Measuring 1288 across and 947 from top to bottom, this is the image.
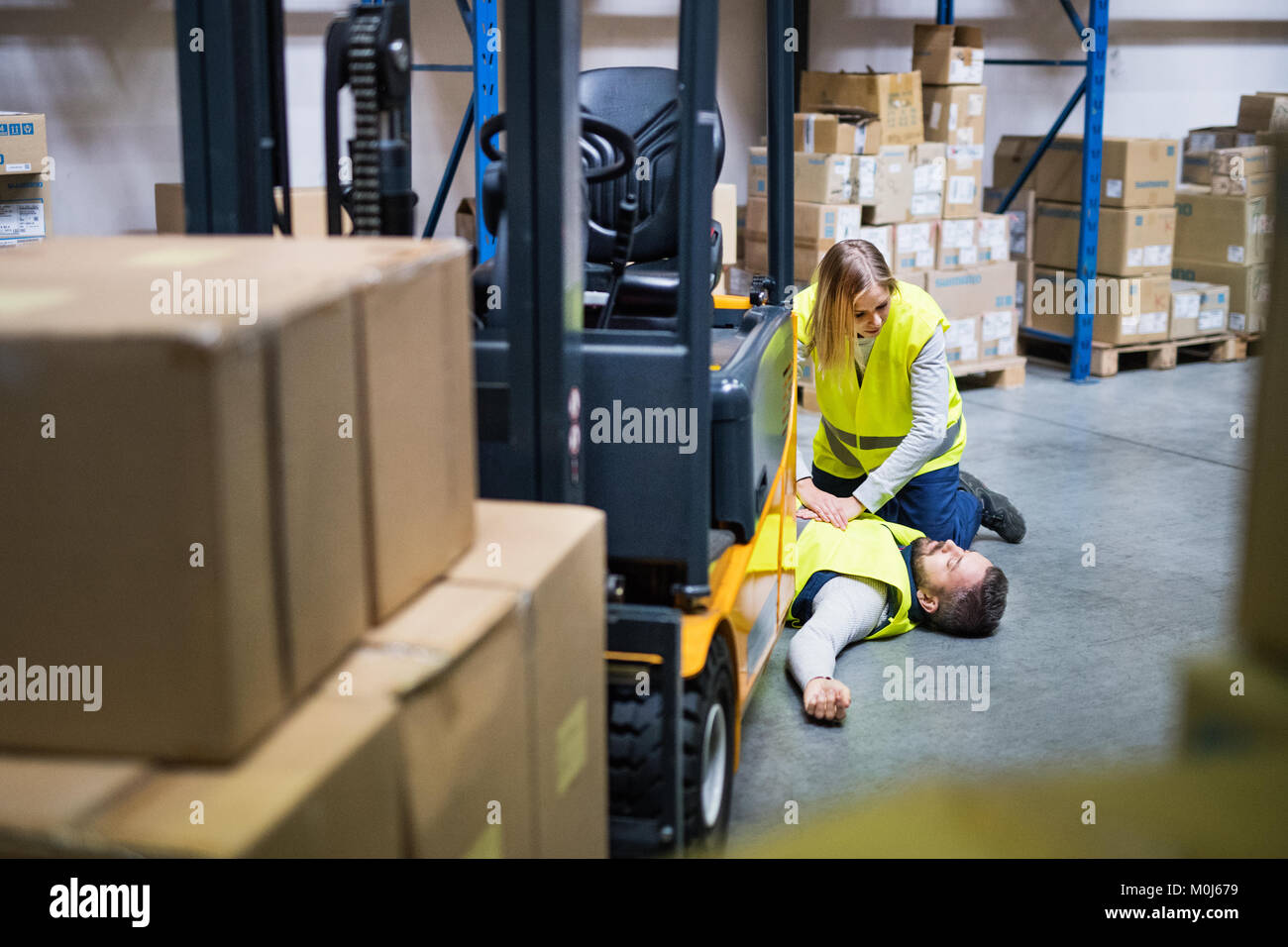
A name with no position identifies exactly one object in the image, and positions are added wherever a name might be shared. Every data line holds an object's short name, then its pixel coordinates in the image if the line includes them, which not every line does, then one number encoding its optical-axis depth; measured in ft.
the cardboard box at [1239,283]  31.27
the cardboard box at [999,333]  28.35
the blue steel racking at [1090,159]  27.96
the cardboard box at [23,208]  21.17
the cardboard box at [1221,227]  30.86
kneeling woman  14.94
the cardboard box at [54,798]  4.06
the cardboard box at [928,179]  26.66
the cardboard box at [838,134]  25.34
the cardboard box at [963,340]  27.71
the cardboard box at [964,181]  27.40
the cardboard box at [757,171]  27.63
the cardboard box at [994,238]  27.96
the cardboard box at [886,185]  25.73
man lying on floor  13.92
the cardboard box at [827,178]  25.36
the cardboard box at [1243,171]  30.60
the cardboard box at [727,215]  25.76
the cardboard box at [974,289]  27.32
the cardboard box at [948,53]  27.73
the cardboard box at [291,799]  4.02
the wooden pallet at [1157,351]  30.09
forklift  7.69
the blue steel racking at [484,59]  18.92
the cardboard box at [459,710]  4.93
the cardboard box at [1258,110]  33.12
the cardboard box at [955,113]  27.76
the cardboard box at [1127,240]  28.99
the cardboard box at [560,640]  5.95
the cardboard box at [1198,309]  30.63
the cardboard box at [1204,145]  33.14
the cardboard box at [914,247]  26.63
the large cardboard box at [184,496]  4.19
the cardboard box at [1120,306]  29.60
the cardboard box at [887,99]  26.11
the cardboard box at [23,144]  20.59
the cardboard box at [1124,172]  28.71
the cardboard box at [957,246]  27.27
